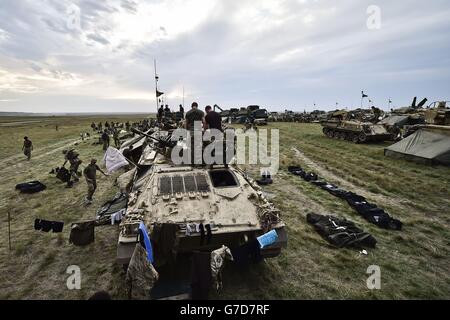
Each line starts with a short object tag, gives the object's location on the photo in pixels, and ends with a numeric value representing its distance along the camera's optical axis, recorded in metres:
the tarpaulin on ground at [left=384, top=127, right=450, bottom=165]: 15.31
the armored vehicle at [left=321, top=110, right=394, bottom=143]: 23.08
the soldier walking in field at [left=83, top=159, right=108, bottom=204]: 10.29
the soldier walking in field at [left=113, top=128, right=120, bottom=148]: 25.15
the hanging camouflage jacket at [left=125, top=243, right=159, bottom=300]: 4.44
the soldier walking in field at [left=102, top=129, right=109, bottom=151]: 23.09
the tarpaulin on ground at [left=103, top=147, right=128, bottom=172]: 8.60
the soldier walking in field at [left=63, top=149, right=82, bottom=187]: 13.16
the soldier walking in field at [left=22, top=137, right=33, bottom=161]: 19.64
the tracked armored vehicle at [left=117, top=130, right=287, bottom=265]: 5.06
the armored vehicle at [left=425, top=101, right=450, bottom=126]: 19.73
